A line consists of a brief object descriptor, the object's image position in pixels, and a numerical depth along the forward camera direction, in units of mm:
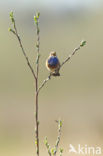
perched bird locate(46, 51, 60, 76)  8047
